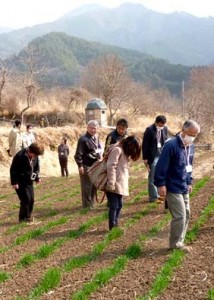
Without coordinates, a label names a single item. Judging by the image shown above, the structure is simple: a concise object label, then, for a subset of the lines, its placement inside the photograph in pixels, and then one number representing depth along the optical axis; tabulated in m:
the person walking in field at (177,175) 6.03
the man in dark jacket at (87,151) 9.19
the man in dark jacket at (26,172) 8.38
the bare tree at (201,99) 62.47
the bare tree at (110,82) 50.38
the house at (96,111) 34.78
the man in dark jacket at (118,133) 8.47
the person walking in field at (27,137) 14.41
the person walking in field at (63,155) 19.79
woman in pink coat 7.05
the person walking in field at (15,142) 14.12
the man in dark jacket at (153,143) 9.43
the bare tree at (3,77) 32.46
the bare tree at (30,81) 36.02
